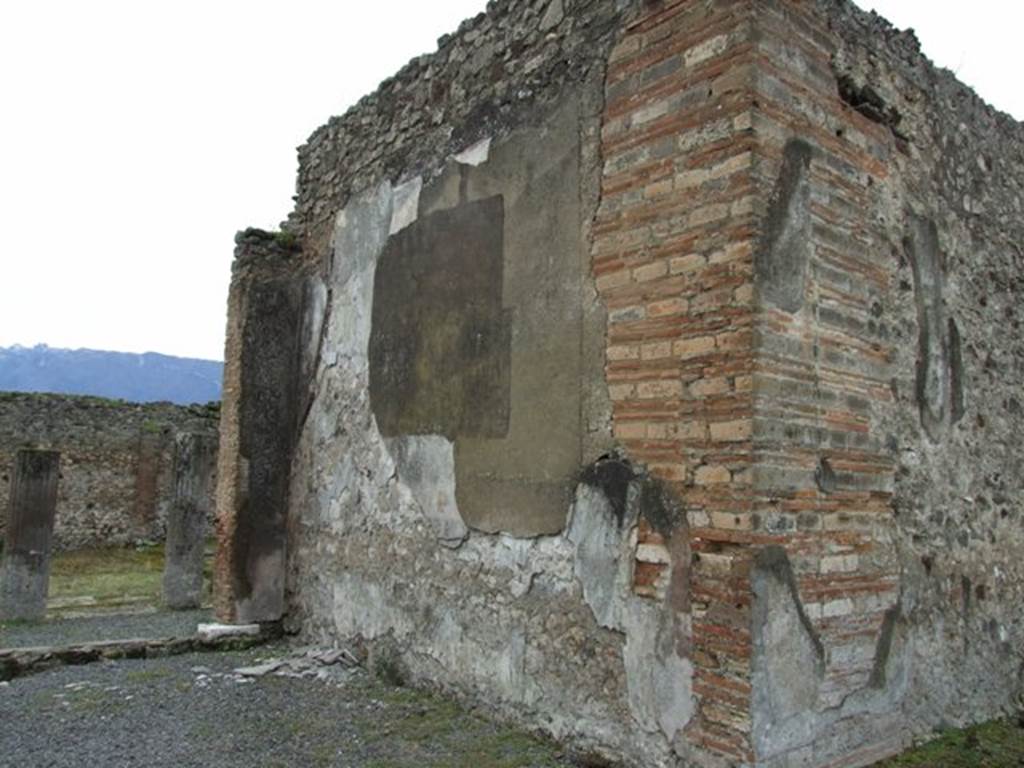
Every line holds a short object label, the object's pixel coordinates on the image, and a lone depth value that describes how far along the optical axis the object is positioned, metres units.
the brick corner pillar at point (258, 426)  6.62
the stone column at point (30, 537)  9.43
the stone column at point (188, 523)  10.02
